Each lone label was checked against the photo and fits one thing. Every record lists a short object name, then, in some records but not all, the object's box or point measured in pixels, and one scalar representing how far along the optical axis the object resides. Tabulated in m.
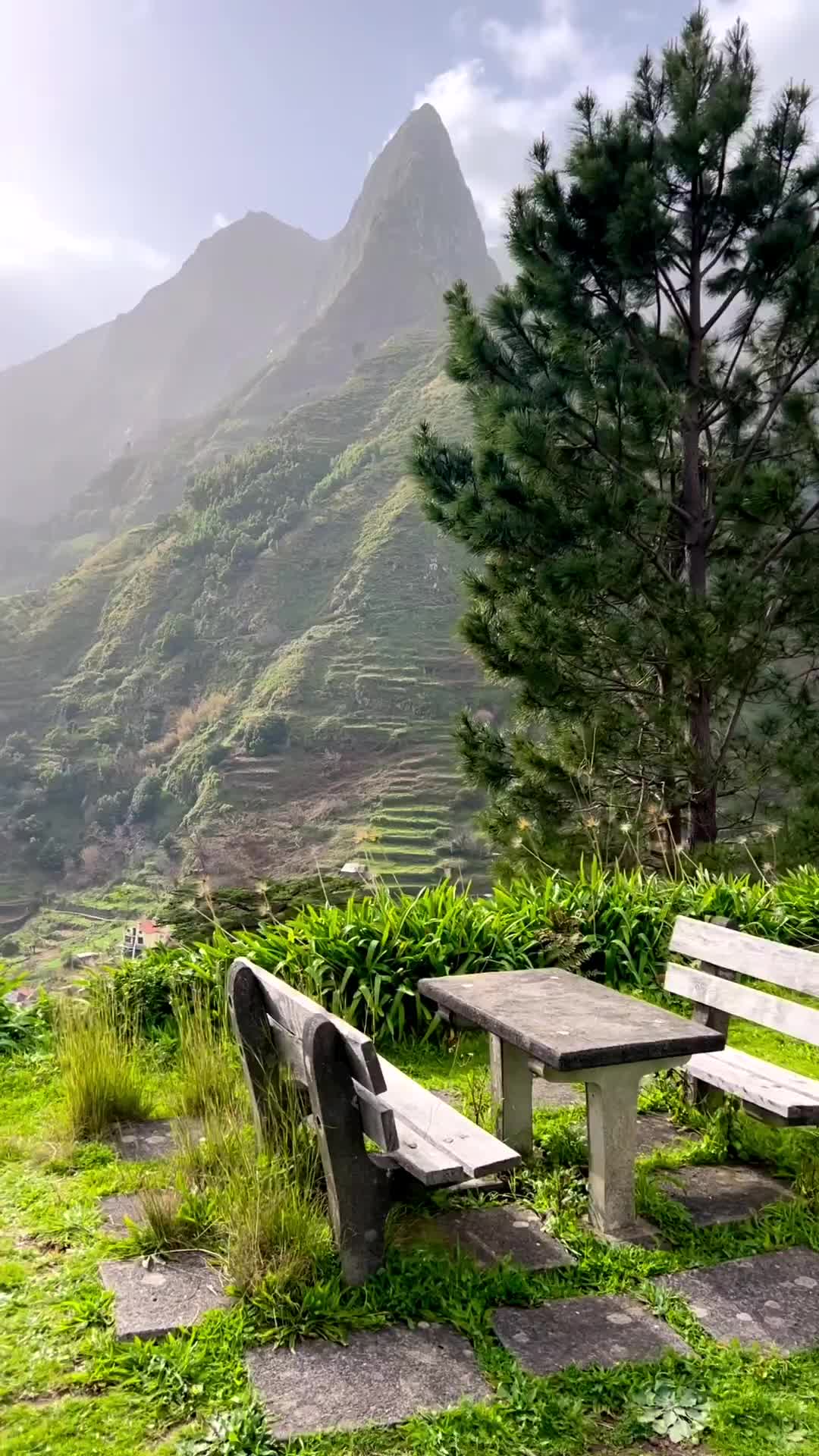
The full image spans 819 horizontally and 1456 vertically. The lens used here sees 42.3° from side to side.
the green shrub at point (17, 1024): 4.84
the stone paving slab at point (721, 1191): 2.89
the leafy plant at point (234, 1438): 1.84
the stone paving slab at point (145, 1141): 3.32
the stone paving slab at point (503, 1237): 2.57
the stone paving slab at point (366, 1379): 1.94
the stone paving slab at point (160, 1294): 2.22
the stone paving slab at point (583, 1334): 2.14
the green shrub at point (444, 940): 4.82
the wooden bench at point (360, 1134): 2.22
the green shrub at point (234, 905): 5.57
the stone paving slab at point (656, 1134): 3.41
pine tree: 9.17
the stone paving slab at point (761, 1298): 2.27
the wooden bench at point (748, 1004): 2.82
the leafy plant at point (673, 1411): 1.94
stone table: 2.59
